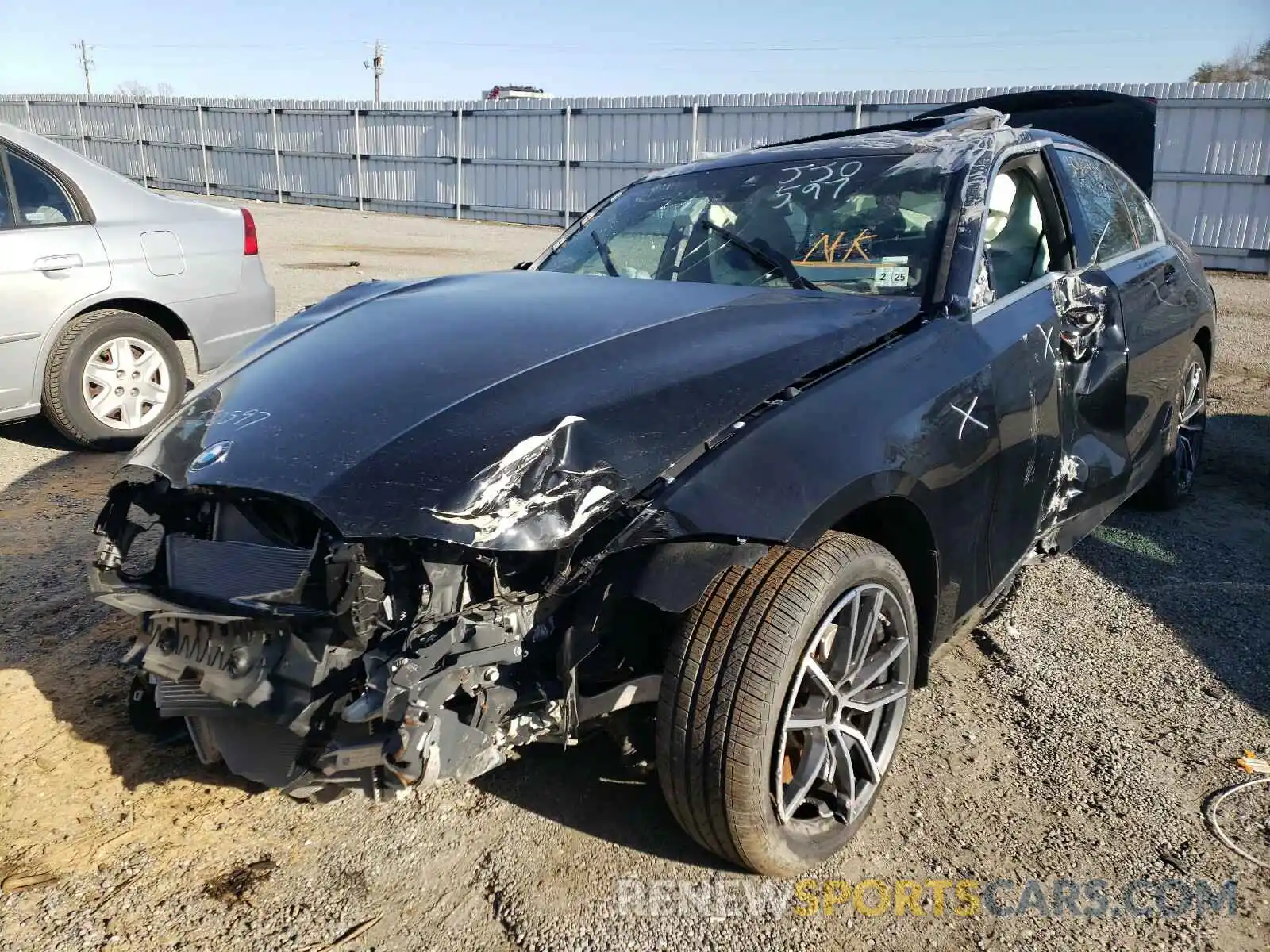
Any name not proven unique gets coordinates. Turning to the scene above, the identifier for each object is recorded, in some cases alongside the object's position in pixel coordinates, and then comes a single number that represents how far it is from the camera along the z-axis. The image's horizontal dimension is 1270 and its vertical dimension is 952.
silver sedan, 5.12
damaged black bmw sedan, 2.04
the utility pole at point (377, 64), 61.72
